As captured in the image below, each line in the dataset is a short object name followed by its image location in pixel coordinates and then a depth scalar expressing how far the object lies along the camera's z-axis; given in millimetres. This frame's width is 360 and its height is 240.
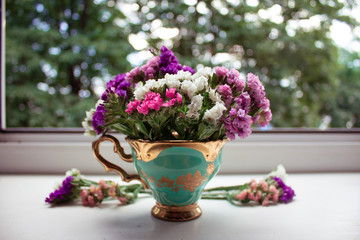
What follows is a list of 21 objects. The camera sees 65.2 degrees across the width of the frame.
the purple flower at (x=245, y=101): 487
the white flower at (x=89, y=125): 567
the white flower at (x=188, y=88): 457
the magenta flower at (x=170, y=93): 441
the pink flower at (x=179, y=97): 439
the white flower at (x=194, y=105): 456
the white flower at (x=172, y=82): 464
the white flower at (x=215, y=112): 450
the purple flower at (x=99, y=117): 516
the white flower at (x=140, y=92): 462
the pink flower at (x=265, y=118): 532
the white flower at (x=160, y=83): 463
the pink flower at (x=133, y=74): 547
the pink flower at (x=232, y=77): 510
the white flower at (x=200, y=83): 476
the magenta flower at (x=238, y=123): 463
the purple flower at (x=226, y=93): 490
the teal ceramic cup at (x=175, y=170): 488
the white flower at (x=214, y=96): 482
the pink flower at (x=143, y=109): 435
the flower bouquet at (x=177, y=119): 462
